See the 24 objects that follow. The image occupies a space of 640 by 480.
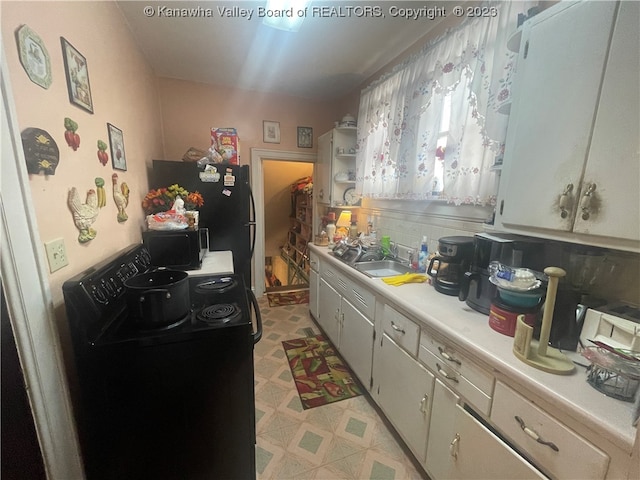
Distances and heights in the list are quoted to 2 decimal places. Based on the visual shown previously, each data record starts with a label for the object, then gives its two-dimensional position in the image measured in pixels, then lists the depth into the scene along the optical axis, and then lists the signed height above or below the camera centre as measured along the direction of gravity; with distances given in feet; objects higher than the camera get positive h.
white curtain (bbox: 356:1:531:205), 4.12 +1.59
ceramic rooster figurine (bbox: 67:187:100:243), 3.24 -0.33
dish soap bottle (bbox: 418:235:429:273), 5.91 -1.55
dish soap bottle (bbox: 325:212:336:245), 9.10 -1.42
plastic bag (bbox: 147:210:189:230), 5.25 -0.67
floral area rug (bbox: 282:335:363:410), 6.00 -4.75
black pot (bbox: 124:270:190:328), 2.89 -1.31
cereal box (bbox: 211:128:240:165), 7.52 +1.35
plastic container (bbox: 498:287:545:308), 3.09 -1.27
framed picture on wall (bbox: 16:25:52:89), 2.54 +1.36
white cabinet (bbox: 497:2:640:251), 2.42 +0.70
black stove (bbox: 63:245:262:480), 2.78 -2.29
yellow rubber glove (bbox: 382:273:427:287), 5.04 -1.75
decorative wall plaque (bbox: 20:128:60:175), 2.51 +0.38
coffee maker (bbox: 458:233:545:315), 3.64 -0.98
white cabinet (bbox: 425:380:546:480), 2.75 -3.09
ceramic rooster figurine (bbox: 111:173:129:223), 4.61 -0.16
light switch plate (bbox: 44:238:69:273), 2.73 -0.73
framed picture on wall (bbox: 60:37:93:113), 3.29 +1.50
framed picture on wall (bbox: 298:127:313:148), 10.55 +2.17
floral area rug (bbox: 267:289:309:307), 10.97 -4.77
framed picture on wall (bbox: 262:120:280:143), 10.03 +2.26
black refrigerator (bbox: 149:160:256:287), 6.98 -0.19
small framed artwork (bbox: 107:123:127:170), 4.60 +0.75
